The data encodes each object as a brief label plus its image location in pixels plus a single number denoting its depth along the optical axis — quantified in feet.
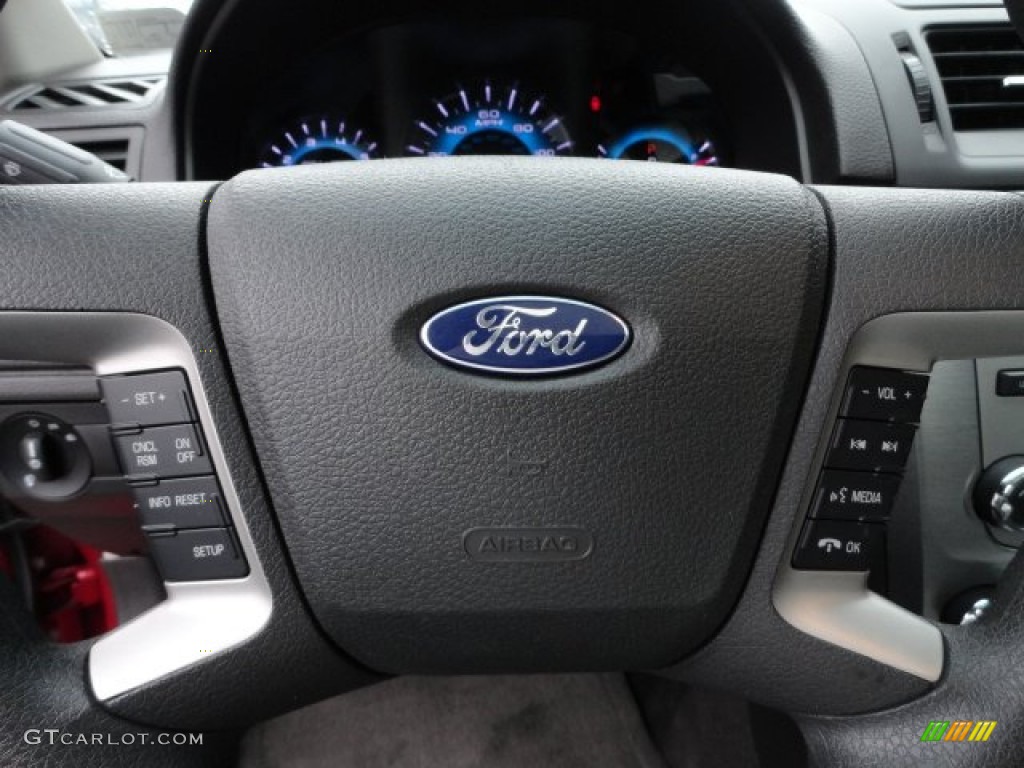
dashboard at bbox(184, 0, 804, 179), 1.30
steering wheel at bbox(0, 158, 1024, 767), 0.65
